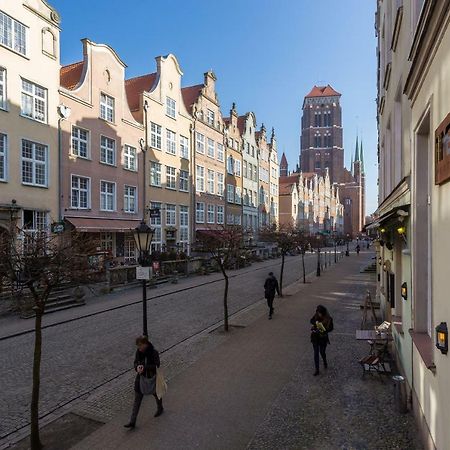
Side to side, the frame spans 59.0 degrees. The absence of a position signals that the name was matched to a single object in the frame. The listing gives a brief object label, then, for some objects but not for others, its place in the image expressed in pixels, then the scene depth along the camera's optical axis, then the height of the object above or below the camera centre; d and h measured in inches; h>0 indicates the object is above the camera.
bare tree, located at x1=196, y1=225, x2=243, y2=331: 540.7 -33.7
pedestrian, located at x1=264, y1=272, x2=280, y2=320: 589.3 -94.6
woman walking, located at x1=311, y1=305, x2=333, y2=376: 347.4 -93.4
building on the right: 171.0 +9.1
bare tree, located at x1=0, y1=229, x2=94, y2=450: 234.5 -27.3
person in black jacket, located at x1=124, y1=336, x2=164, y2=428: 256.7 -89.8
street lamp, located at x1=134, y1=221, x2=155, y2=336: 413.7 -14.5
